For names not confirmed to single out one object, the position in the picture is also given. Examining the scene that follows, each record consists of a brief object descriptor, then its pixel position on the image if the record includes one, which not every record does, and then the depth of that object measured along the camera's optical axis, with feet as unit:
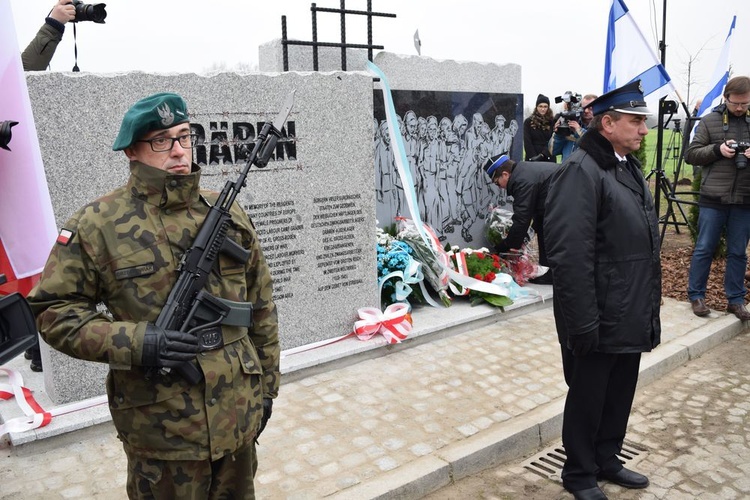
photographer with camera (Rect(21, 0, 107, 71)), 13.88
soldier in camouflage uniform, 6.55
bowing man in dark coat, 22.08
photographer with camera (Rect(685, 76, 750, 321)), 18.94
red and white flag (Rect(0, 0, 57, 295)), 9.53
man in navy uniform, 10.05
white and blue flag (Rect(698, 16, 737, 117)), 29.32
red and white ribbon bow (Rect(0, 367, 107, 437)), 12.34
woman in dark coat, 29.53
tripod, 26.53
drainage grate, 12.26
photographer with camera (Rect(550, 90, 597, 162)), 27.58
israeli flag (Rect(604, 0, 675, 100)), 19.98
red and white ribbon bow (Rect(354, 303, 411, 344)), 17.33
